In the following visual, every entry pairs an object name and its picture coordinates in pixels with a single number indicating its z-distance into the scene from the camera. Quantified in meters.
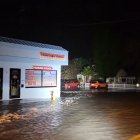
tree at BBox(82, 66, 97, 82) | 36.66
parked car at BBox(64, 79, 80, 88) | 24.94
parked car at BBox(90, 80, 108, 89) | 27.49
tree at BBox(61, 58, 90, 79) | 34.31
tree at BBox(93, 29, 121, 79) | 37.22
